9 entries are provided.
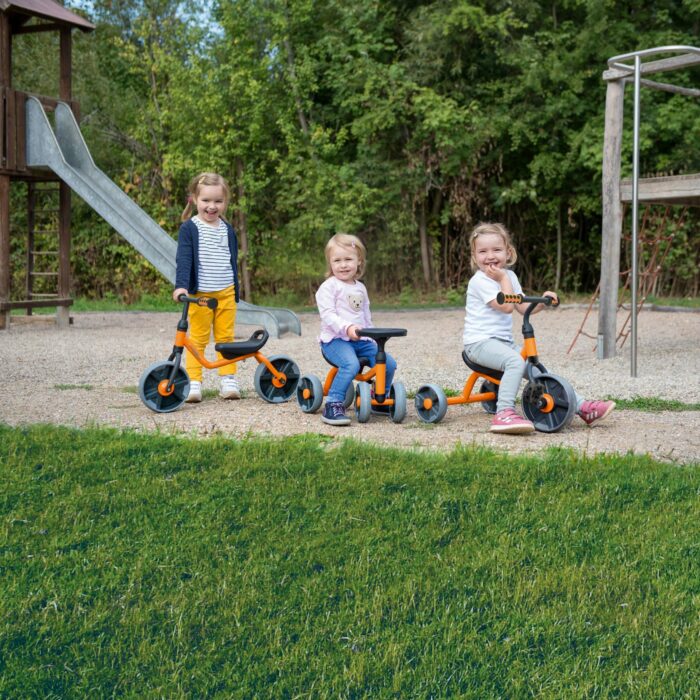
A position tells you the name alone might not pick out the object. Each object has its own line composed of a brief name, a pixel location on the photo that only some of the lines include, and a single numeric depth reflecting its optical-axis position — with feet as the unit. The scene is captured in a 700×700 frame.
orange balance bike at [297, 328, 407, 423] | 19.13
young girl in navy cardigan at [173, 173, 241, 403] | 22.33
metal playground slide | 39.47
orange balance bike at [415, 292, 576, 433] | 18.34
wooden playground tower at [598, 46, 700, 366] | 28.96
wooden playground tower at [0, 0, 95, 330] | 44.04
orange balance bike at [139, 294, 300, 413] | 20.52
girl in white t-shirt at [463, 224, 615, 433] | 18.74
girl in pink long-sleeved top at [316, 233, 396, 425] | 19.40
